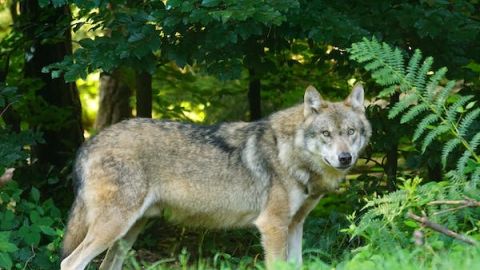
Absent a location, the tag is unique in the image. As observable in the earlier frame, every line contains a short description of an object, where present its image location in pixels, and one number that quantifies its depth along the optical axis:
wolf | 15.18
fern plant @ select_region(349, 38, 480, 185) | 13.34
